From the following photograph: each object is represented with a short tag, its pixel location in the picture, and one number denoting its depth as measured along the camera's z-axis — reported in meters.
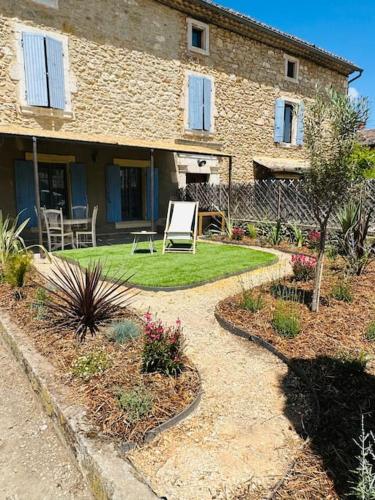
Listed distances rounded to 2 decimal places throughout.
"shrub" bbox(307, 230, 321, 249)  7.88
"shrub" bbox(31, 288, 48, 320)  3.56
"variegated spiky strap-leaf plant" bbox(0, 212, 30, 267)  4.99
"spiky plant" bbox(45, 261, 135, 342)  3.28
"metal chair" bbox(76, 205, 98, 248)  8.20
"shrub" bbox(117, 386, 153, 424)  2.05
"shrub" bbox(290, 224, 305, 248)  8.30
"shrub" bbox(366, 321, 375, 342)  3.24
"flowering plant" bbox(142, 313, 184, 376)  2.50
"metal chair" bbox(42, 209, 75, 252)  7.71
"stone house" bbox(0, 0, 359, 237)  8.70
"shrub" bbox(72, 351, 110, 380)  2.49
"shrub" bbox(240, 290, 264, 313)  3.80
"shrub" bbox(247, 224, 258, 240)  9.38
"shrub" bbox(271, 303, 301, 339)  3.25
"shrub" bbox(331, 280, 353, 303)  4.11
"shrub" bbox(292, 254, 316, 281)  4.87
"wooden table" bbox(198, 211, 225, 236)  10.06
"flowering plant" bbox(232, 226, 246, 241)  9.42
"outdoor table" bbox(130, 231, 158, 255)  7.29
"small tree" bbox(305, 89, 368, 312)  3.17
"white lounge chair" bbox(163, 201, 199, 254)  7.73
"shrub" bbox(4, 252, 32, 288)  4.31
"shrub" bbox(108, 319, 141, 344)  3.04
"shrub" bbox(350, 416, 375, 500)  1.43
